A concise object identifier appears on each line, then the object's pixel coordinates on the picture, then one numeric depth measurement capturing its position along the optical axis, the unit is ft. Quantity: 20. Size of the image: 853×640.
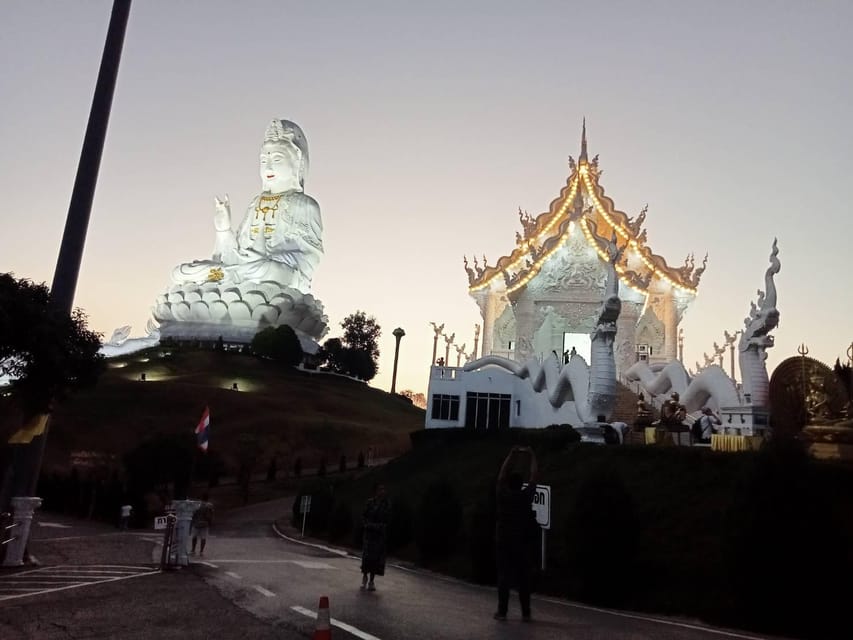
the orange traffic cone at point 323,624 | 11.63
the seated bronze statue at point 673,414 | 59.06
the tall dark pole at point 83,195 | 37.06
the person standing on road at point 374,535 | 30.48
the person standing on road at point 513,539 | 22.77
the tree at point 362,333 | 256.11
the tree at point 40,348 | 32.37
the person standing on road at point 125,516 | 77.15
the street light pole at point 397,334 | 223.51
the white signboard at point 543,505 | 32.19
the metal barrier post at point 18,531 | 35.14
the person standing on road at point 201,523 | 46.62
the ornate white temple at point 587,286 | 114.11
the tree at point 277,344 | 203.92
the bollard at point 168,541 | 36.32
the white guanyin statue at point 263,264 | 205.77
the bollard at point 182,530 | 36.94
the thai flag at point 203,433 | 47.84
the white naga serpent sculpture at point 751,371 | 52.90
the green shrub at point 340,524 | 65.54
